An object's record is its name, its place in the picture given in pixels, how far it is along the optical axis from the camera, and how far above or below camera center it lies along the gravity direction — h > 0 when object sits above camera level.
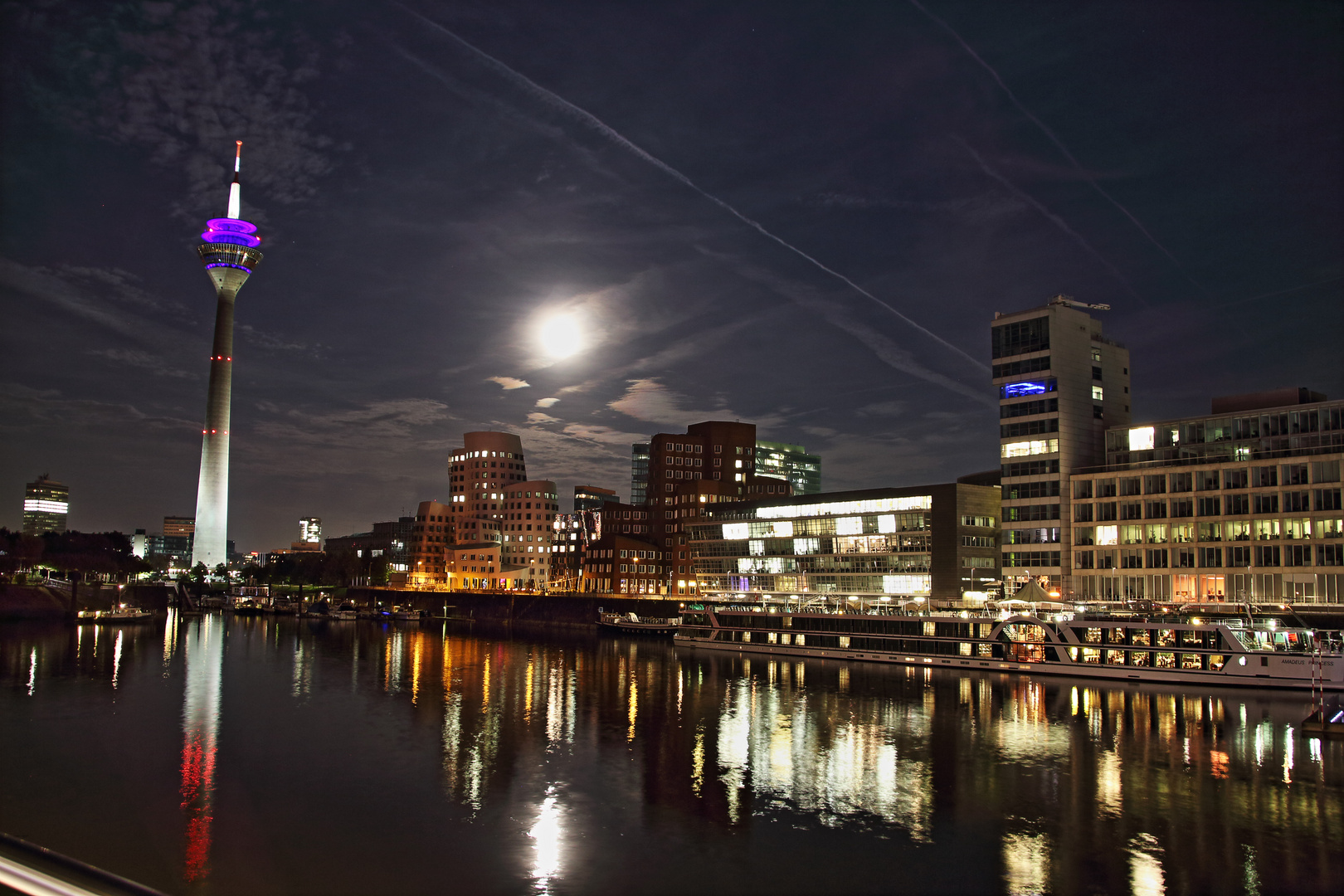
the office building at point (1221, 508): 97.38 +5.95
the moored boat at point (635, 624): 148.00 -12.42
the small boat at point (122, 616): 152.00 -12.29
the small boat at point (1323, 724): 54.28 -10.28
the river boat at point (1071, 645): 75.62 -8.86
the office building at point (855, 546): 132.50 +1.28
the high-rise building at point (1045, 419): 118.06 +18.60
